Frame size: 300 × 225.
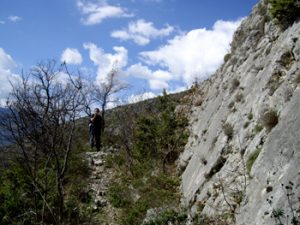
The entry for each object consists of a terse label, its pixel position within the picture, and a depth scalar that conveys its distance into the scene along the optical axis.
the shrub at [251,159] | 7.48
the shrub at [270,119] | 7.39
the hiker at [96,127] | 19.56
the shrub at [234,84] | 11.94
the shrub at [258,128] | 8.03
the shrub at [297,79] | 7.35
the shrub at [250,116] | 8.93
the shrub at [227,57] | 15.77
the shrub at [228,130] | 9.65
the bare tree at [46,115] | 7.23
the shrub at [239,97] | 10.54
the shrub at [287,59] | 8.50
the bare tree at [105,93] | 33.75
